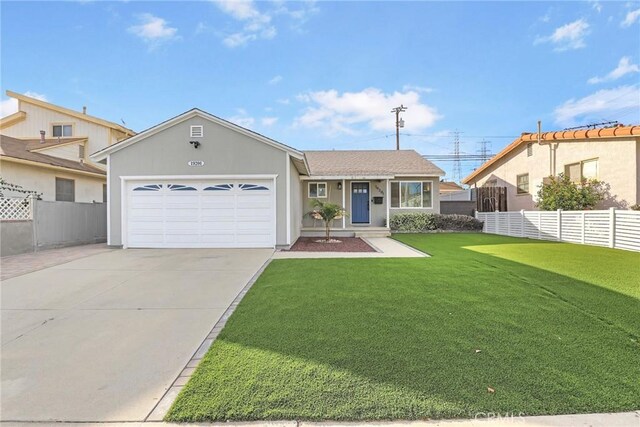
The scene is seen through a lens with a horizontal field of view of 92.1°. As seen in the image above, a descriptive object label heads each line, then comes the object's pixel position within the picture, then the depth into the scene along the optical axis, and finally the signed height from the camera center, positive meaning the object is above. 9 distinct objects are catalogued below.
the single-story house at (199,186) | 10.63 +0.85
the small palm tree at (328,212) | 12.44 -0.09
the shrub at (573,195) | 12.00 +0.55
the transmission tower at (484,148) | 37.75 +7.54
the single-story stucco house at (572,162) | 11.31 +2.12
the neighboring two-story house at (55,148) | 12.56 +3.14
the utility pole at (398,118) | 28.84 +8.61
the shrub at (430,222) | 16.00 -0.68
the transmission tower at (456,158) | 36.16 +5.90
